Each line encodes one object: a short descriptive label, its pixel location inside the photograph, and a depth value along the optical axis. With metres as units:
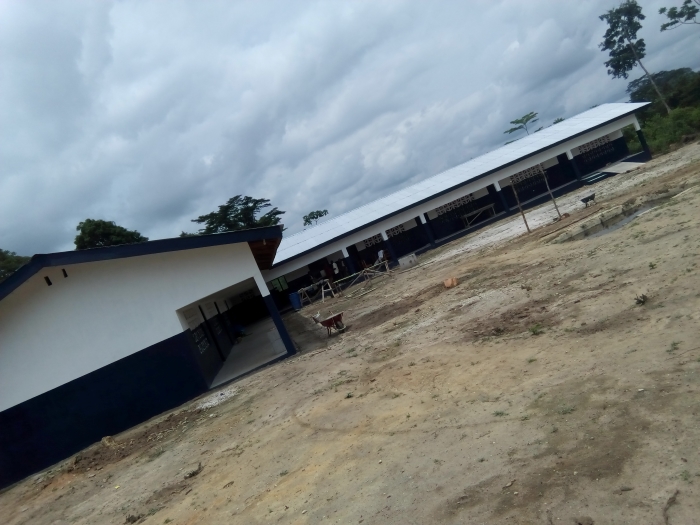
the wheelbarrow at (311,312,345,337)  14.66
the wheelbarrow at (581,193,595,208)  20.97
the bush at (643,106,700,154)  33.09
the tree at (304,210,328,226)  69.56
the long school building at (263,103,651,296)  31.30
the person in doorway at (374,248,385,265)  30.19
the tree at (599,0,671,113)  44.88
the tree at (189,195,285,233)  48.53
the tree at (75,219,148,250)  36.91
